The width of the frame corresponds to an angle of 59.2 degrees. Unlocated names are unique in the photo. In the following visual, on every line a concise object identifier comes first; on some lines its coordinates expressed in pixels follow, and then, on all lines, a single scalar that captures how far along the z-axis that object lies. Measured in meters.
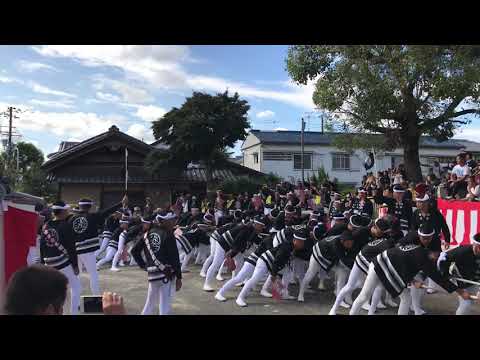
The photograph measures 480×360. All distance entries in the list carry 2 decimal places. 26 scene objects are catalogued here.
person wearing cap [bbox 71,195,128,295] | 7.46
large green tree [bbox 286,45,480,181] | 10.95
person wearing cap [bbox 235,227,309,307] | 7.29
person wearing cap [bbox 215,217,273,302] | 7.75
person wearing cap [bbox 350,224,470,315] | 5.52
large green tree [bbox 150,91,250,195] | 19.58
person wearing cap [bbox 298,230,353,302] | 7.29
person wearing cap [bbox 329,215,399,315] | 6.40
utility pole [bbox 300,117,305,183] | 28.11
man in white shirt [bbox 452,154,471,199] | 11.09
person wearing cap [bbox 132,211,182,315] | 5.88
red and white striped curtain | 8.94
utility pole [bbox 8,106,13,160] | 29.04
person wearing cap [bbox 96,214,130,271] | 11.44
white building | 30.06
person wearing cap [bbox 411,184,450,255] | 7.63
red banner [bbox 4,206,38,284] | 3.94
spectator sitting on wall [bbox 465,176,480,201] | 9.64
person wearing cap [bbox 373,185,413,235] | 9.16
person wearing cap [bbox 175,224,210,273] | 10.68
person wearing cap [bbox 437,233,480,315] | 5.79
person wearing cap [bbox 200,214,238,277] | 9.15
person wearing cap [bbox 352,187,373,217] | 10.88
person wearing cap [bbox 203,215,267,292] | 8.64
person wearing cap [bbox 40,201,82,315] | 6.71
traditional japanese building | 20.47
